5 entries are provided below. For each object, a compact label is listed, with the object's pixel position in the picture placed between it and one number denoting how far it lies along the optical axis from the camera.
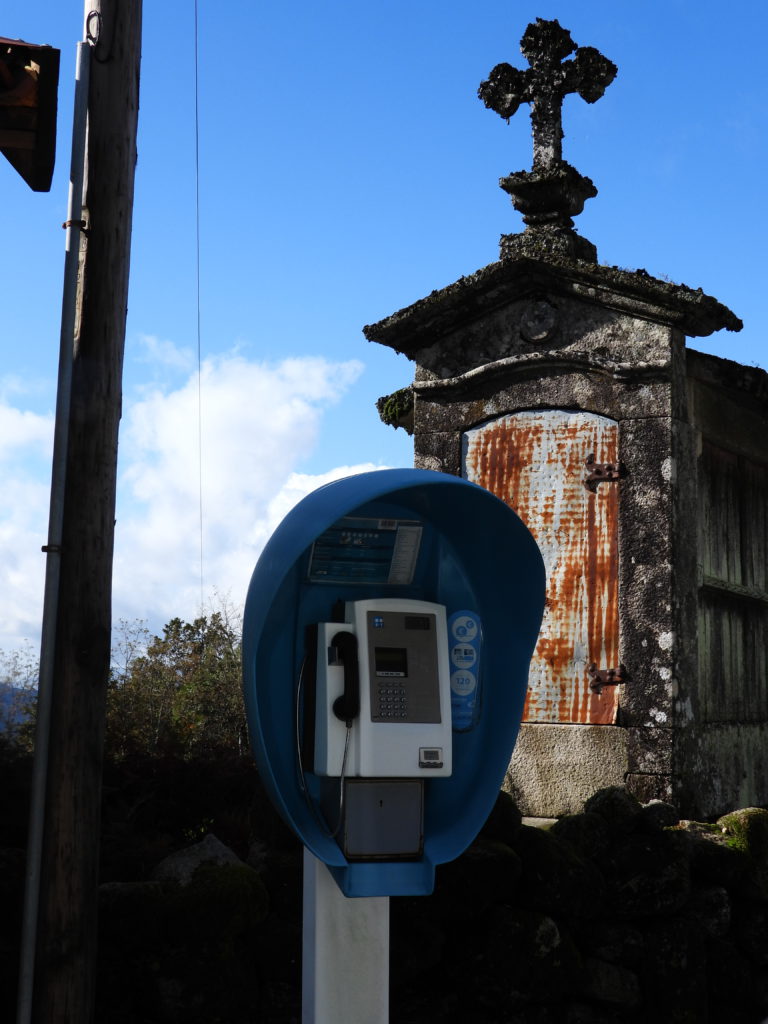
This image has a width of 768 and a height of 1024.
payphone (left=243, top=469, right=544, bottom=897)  4.25
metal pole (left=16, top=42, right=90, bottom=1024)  4.23
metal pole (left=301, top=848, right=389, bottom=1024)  4.17
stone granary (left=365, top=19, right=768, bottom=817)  7.24
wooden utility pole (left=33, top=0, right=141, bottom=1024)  4.27
